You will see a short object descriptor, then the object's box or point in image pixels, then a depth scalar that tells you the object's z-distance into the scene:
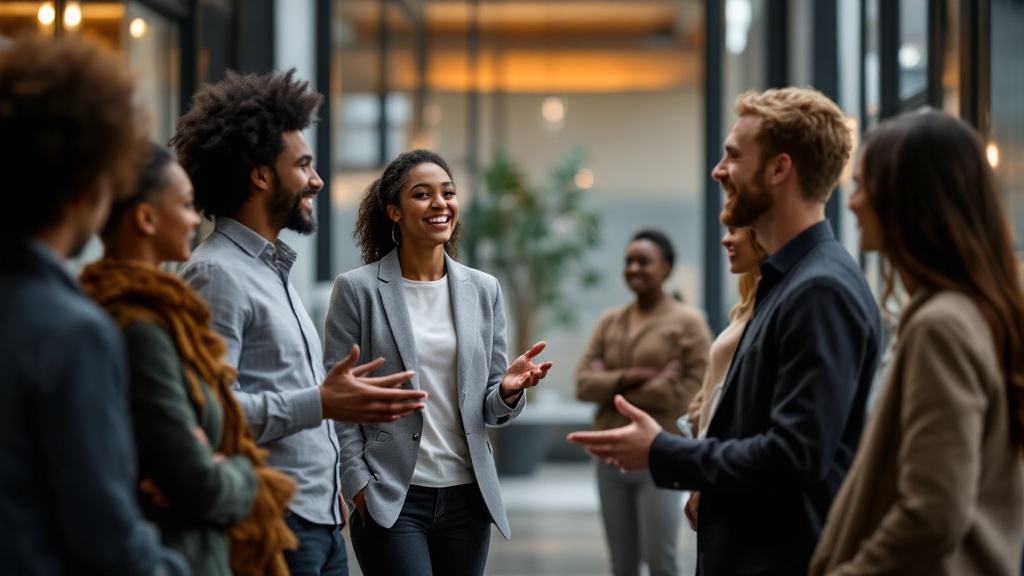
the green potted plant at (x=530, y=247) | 11.00
